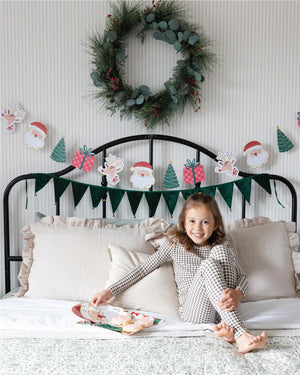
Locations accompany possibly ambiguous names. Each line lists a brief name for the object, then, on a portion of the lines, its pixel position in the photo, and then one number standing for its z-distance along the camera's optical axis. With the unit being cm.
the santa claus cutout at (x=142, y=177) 229
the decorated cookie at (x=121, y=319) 158
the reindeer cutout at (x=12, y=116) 233
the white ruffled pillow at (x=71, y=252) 190
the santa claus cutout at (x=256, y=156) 234
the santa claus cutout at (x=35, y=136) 233
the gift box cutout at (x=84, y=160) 230
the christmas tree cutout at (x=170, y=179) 231
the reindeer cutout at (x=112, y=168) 230
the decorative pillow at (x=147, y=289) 177
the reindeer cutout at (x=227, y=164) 232
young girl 151
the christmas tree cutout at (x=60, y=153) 232
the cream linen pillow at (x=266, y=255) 194
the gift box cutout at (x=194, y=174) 231
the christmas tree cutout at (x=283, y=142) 236
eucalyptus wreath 225
